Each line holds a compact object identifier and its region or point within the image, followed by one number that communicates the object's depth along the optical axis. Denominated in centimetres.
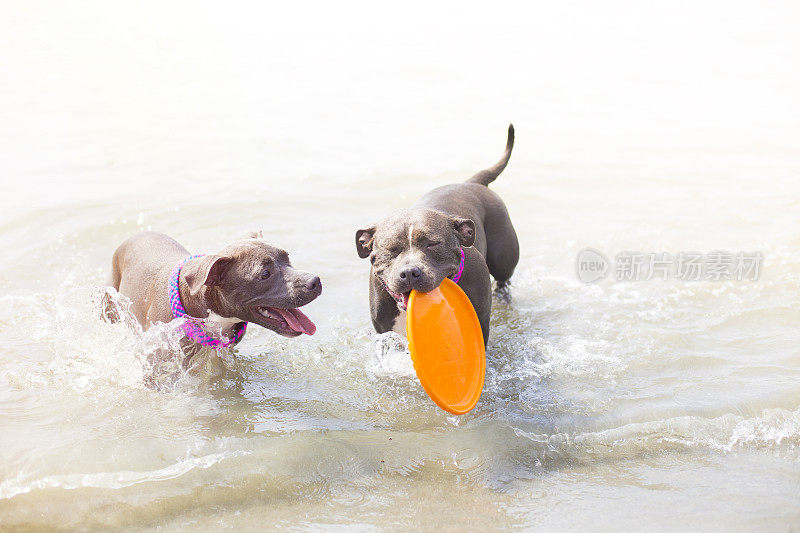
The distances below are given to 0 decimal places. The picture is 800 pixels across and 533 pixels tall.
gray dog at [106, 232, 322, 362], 452
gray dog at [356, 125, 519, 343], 454
